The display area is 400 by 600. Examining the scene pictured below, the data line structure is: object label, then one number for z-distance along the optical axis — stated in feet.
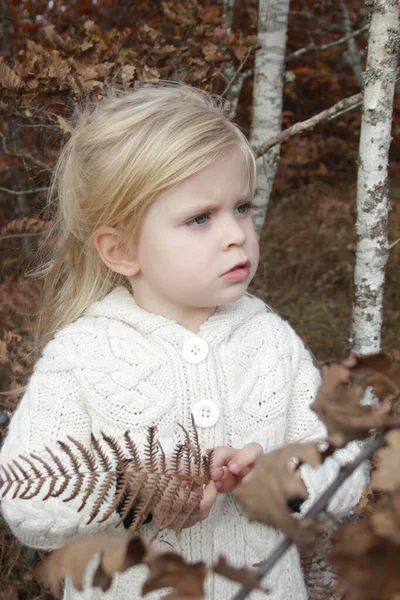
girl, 4.28
